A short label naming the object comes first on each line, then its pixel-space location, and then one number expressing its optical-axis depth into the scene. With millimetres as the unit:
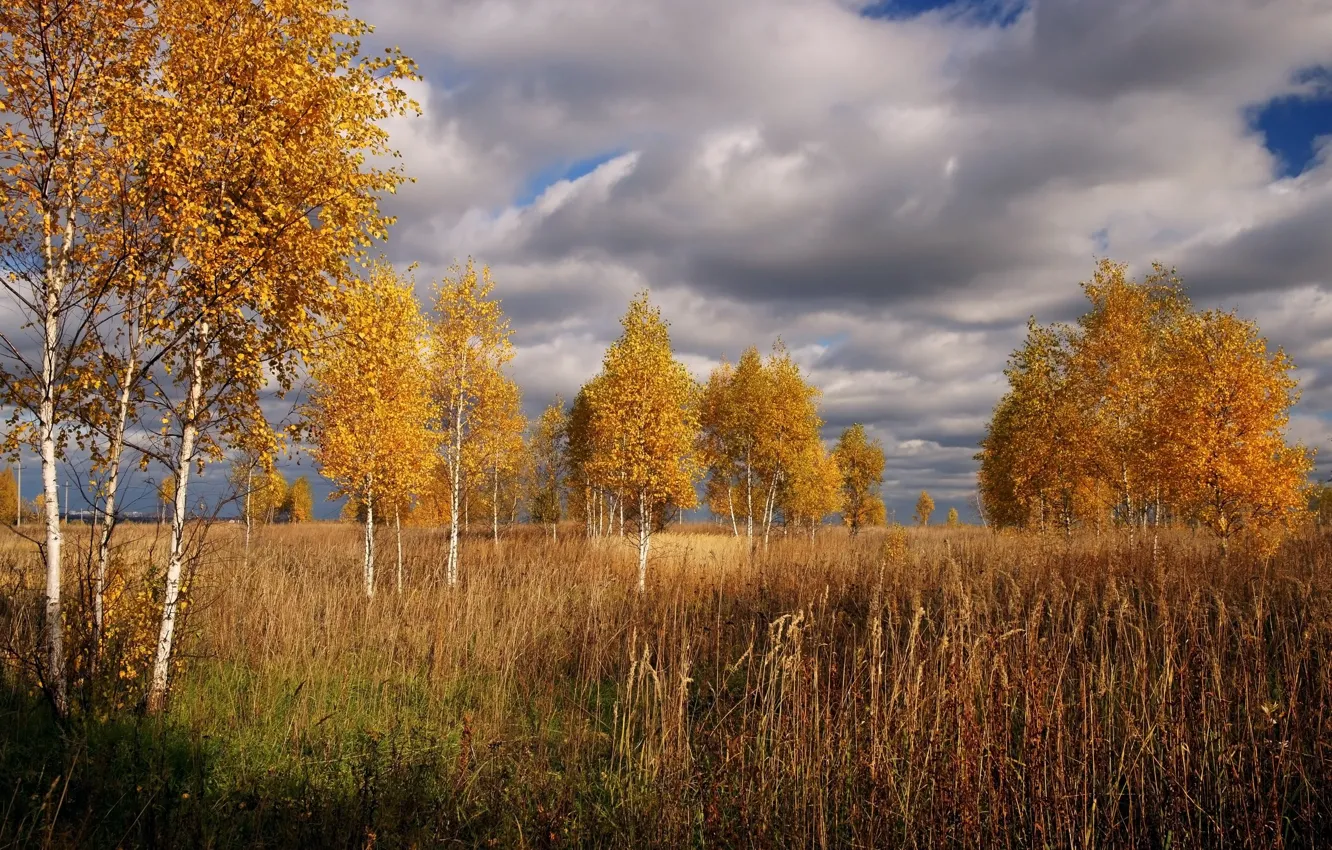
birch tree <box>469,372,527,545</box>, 18859
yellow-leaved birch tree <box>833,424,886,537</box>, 53906
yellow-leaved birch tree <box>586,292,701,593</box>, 19172
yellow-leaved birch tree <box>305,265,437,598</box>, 14945
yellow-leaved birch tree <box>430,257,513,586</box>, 16953
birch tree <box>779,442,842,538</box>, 38562
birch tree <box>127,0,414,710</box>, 6336
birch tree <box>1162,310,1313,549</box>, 15047
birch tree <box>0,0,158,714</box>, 5941
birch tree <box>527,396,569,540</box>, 40781
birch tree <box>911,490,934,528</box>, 78562
